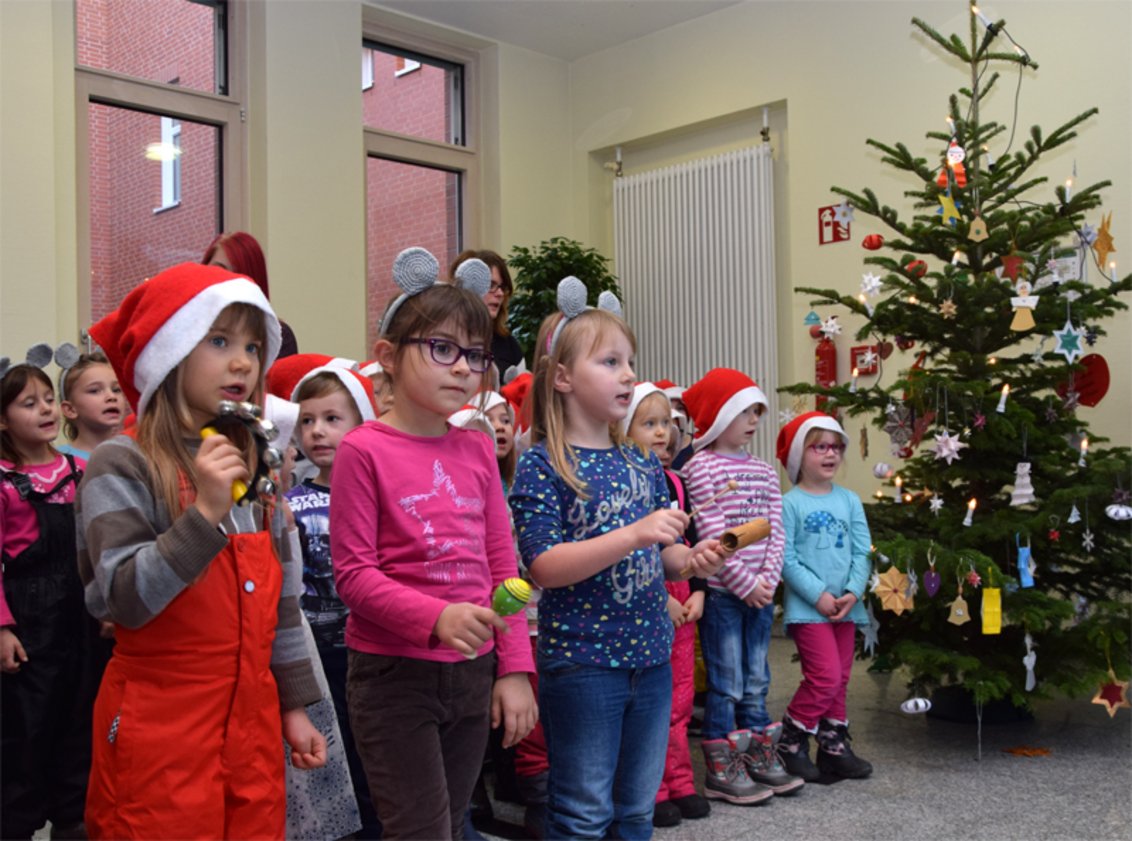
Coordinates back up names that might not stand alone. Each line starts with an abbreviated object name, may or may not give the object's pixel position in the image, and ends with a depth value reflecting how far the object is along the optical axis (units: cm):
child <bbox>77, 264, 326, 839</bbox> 156
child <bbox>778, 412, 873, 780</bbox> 365
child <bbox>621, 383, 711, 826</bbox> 326
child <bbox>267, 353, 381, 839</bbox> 270
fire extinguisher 641
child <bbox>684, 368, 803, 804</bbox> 342
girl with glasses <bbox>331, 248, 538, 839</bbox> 186
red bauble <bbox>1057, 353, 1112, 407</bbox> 426
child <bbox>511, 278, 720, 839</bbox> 210
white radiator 692
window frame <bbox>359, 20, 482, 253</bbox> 711
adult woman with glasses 439
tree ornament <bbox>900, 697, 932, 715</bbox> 382
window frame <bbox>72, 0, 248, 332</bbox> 572
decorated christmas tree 372
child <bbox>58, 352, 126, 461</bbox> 325
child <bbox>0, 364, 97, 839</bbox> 269
